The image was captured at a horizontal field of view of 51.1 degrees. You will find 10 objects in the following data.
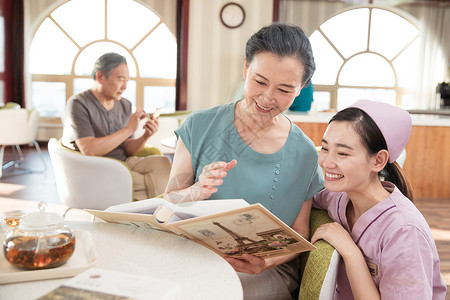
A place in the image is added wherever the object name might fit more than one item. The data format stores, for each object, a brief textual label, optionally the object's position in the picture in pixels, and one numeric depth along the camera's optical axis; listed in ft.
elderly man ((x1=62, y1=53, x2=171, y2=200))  9.24
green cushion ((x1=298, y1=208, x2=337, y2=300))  4.00
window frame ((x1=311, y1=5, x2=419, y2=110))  26.40
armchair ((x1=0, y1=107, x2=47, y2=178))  16.17
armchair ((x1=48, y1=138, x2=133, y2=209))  8.65
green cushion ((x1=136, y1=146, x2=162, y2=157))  10.77
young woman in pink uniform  3.83
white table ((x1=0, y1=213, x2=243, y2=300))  2.87
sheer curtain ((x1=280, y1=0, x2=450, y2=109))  25.09
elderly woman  4.56
